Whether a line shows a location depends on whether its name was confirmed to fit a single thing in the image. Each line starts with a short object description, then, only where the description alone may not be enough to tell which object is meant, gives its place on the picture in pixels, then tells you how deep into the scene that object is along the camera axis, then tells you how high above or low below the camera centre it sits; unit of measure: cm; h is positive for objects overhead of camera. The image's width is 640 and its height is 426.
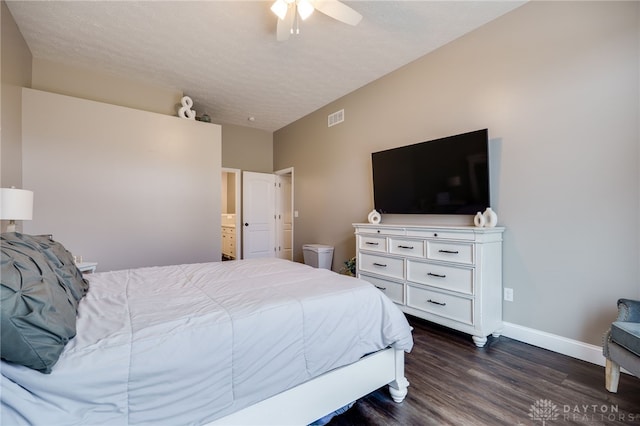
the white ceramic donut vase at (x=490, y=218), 261 -5
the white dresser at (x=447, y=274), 244 -58
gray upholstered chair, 155 -75
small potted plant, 402 -76
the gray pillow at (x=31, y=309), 85 -32
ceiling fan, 214 +158
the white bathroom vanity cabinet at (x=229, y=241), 593 -61
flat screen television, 268 +39
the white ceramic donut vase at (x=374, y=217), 369 -5
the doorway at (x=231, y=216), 576 -5
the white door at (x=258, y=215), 576 -3
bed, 92 -54
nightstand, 282 -52
